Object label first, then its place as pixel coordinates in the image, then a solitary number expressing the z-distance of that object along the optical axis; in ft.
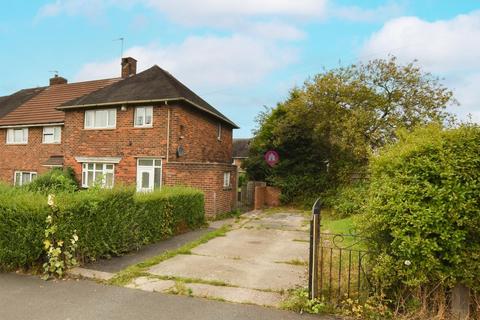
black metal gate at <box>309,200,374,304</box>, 15.97
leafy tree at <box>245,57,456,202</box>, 54.39
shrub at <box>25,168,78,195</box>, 24.17
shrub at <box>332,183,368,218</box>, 49.21
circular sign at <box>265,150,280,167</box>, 70.33
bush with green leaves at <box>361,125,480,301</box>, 13.64
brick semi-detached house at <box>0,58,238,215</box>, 54.75
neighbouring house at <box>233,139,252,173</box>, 152.41
